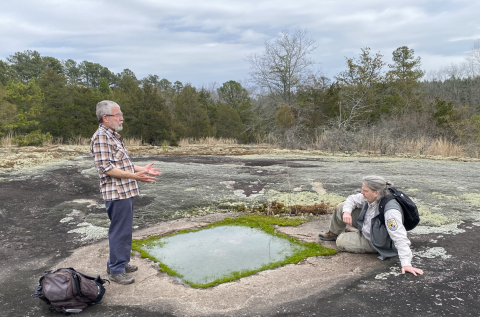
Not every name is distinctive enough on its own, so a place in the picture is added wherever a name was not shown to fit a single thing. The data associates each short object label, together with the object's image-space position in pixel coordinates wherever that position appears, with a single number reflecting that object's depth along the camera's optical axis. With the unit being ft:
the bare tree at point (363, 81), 79.41
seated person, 11.28
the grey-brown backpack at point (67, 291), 9.29
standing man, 10.62
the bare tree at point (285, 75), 84.33
